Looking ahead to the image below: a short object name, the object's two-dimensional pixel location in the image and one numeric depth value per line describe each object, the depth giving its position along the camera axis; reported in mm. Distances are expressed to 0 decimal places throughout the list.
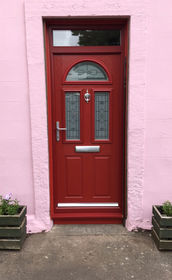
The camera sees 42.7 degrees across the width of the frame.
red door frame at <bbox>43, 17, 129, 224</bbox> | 3005
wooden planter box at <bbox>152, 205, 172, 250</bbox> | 2754
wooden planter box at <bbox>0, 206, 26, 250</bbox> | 2822
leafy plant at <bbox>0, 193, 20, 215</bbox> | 2907
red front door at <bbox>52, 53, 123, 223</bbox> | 3238
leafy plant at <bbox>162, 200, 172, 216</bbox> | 2871
